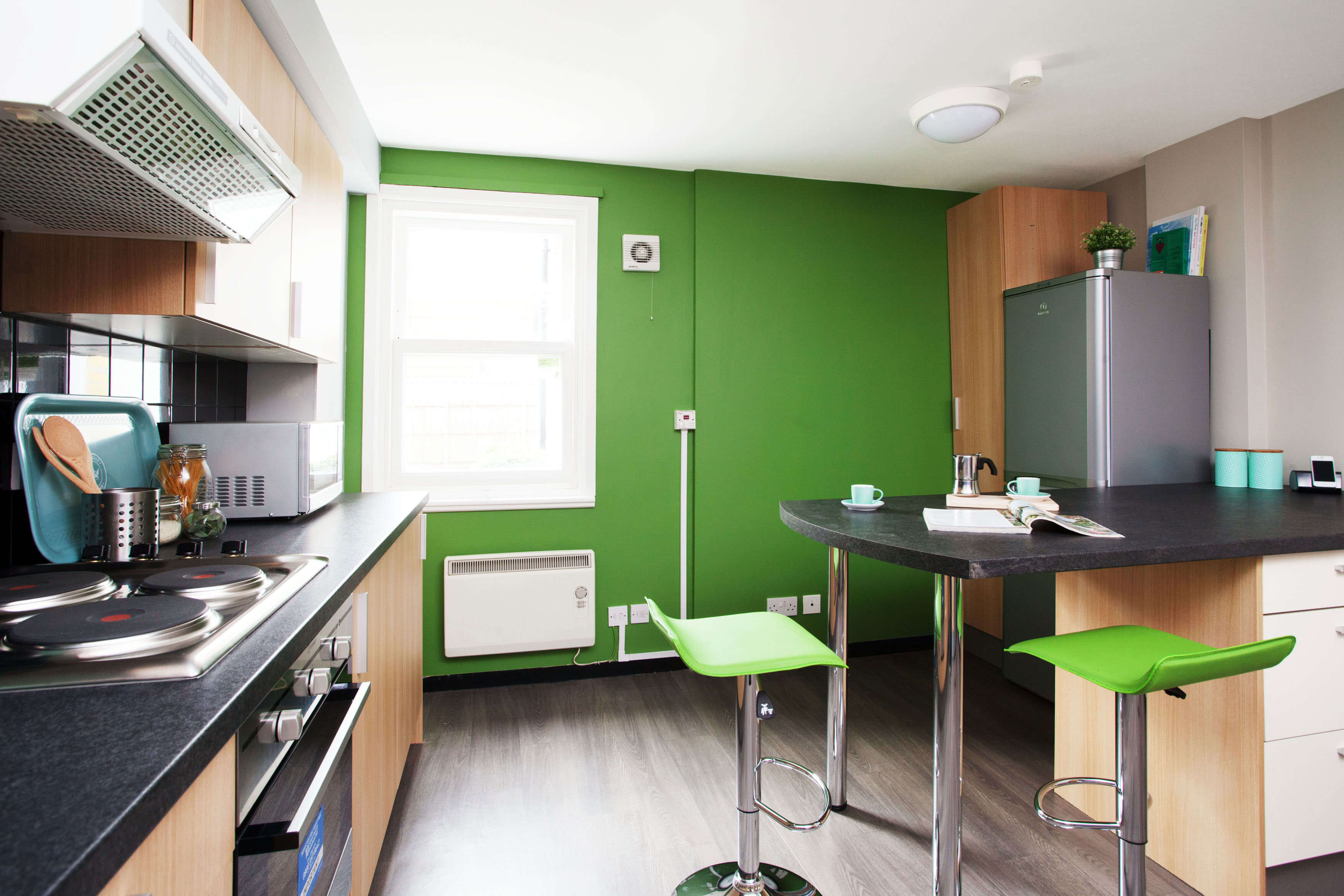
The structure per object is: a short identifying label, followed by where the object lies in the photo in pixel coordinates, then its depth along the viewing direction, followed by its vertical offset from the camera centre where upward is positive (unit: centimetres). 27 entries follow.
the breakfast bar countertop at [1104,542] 132 -18
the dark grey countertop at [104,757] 46 -27
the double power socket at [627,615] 314 -76
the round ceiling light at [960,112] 245 +128
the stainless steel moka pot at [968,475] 200 -6
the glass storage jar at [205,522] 160 -16
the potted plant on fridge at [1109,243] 282 +90
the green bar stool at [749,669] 137 -43
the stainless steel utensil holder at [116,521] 134 -13
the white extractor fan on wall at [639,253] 312 +95
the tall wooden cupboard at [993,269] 322 +92
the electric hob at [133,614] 78 -23
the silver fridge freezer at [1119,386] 277 +29
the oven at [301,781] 79 -45
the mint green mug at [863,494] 190 -11
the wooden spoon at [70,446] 133 +2
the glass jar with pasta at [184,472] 158 -4
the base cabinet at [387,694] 145 -64
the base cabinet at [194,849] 55 -36
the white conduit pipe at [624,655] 316 -95
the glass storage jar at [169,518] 152 -15
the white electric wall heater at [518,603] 294 -66
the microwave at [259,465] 183 -3
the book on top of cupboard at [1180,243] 285 +93
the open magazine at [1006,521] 151 -16
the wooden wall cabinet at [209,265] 129 +38
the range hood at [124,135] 78 +45
